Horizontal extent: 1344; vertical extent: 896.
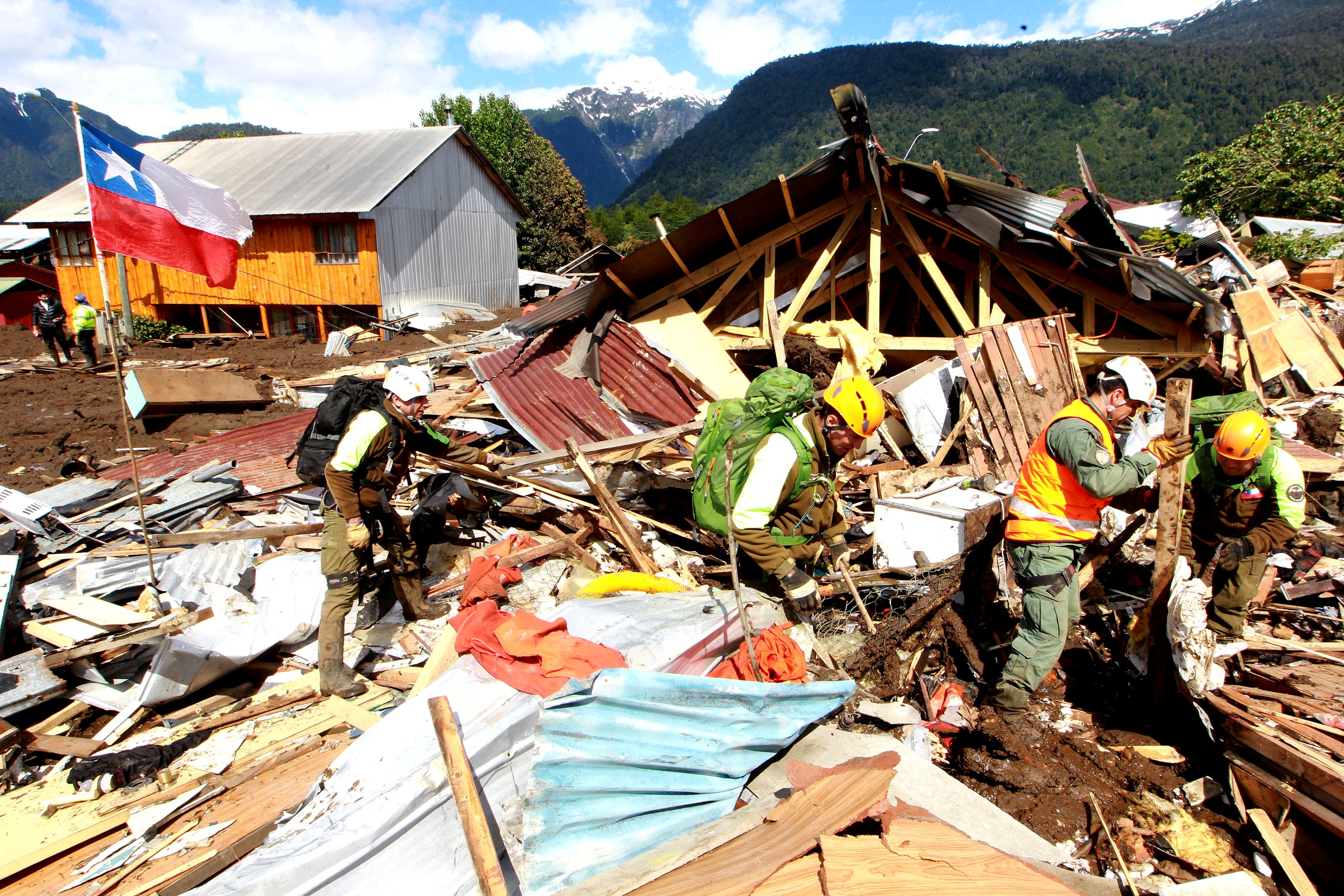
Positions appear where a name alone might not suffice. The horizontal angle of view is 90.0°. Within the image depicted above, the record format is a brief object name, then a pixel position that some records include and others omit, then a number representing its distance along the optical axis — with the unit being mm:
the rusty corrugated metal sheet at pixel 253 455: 6598
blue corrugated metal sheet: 2248
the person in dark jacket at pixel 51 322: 13914
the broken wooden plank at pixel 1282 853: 2611
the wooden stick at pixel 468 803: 2113
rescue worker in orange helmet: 3846
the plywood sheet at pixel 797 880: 2164
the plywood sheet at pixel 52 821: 3016
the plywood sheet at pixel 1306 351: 7633
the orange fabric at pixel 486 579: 4328
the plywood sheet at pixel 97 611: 4199
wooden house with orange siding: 19438
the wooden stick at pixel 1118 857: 2461
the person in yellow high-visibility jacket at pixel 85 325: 13375
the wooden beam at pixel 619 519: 4965
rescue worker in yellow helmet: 3303
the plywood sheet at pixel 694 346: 7238
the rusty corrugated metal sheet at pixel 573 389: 6605
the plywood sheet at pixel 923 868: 2197
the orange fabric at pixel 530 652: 2615
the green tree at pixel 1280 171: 15703
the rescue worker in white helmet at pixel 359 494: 4152
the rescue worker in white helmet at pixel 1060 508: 3334
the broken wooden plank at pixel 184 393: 8633
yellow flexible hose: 3492
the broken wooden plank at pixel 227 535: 5391
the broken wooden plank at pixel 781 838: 2186
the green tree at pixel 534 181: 35625
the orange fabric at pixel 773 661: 3035
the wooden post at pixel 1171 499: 3469
